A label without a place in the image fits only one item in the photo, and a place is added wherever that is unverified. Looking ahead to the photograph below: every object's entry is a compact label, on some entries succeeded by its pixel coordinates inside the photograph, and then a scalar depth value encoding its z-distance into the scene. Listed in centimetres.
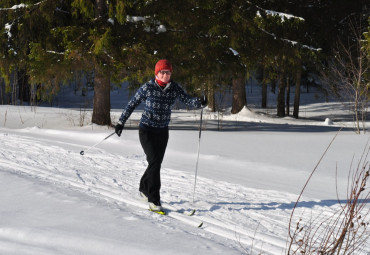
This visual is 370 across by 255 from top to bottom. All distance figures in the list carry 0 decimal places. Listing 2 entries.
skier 1047
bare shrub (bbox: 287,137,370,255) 846
